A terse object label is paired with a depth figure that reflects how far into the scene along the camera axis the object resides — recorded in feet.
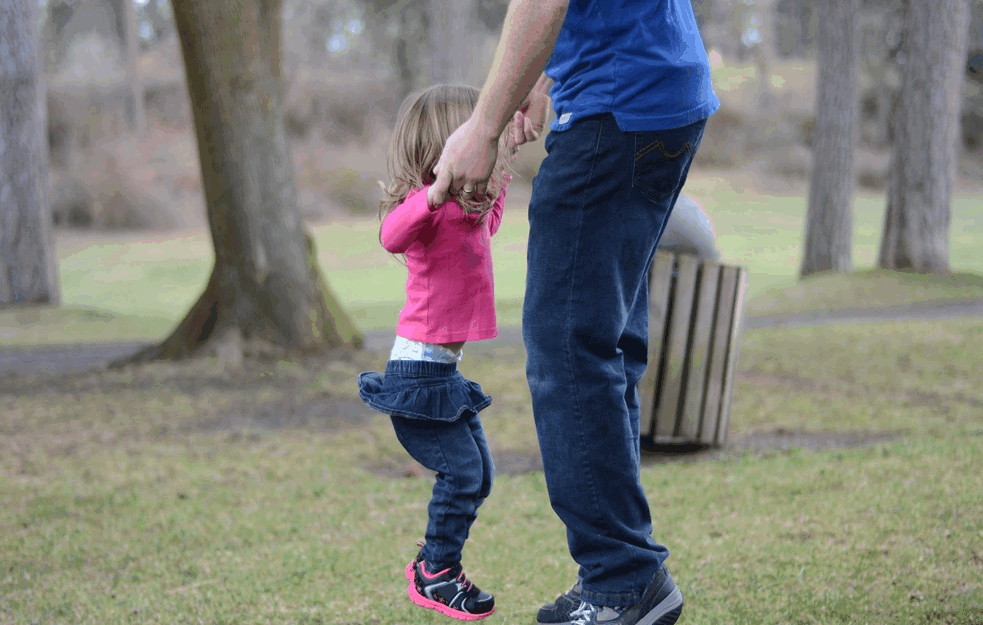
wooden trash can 17.87
